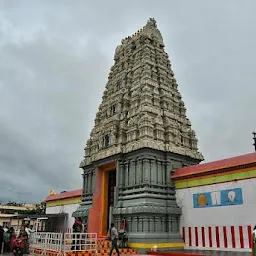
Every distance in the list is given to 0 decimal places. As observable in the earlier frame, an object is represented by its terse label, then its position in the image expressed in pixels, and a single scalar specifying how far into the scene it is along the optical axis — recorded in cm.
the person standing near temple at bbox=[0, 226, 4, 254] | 1333
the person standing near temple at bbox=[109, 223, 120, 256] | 1246
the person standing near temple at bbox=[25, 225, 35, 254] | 1534
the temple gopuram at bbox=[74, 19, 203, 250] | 1630
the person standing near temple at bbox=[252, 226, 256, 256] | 844
